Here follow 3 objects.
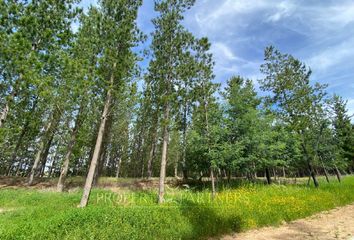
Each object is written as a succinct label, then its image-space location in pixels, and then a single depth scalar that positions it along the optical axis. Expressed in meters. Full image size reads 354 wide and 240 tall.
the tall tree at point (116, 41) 12.86
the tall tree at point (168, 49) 15.37
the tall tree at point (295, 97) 21.19
